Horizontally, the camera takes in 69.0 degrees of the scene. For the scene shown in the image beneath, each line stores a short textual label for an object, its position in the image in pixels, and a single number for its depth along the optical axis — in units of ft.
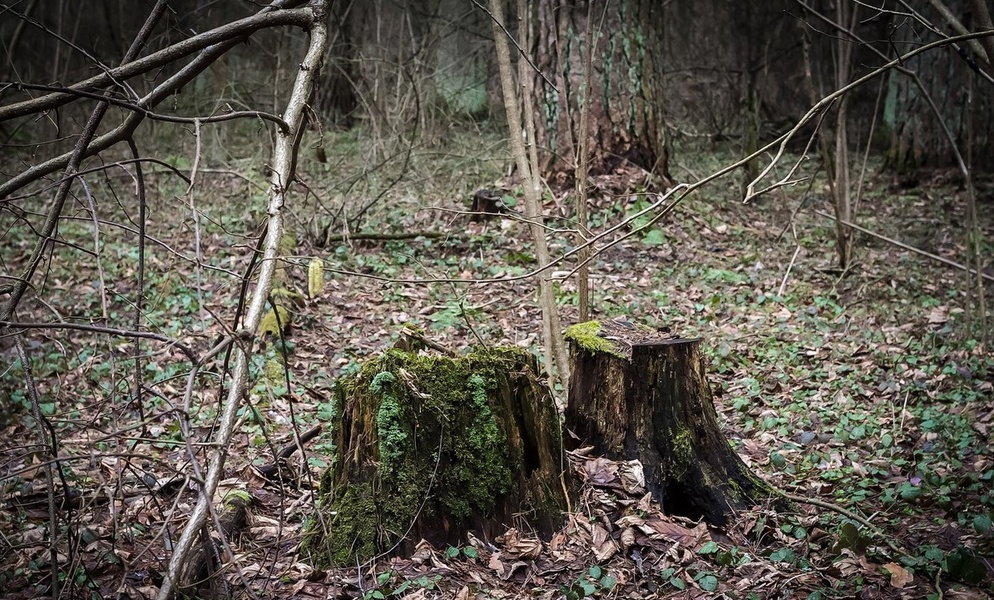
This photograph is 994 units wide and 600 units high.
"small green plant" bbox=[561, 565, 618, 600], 10.48
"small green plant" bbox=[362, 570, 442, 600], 10.20
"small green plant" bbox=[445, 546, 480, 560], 10.99
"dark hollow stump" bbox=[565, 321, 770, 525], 12.67
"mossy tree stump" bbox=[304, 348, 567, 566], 11.07
